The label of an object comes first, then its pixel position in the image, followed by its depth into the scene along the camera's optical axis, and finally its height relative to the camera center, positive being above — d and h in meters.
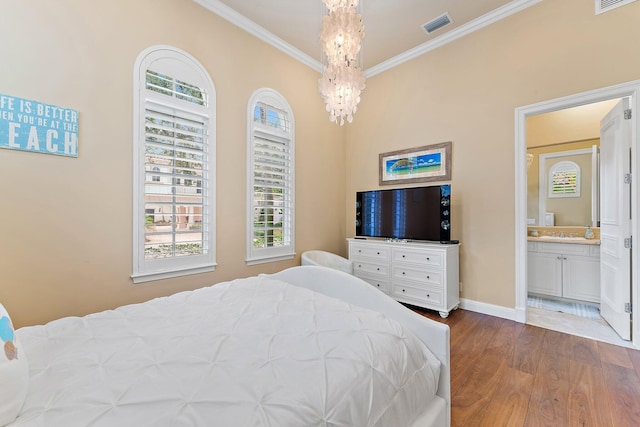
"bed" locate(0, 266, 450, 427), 0.72 -0.53
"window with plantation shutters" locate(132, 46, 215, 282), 2.31 +0.44
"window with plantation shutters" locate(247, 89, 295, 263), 3.13 +0.44
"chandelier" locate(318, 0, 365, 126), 2.06 +1.29
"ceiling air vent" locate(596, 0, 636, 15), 2.34 +1.88
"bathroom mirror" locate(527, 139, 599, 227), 3.74 +0.45
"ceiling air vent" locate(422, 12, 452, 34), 3.00 +2.22
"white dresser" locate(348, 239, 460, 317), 2.97 -0.69
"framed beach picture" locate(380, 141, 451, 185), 3.38 +0.68
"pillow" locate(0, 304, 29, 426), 0.67 -0.44
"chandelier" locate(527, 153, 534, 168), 4.16 +0.87
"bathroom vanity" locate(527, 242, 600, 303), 3.30 -0.73
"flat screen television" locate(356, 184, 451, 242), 3.10 +0.01
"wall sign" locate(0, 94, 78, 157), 1.75 +0.60
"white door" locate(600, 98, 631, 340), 2.41 -0.05
